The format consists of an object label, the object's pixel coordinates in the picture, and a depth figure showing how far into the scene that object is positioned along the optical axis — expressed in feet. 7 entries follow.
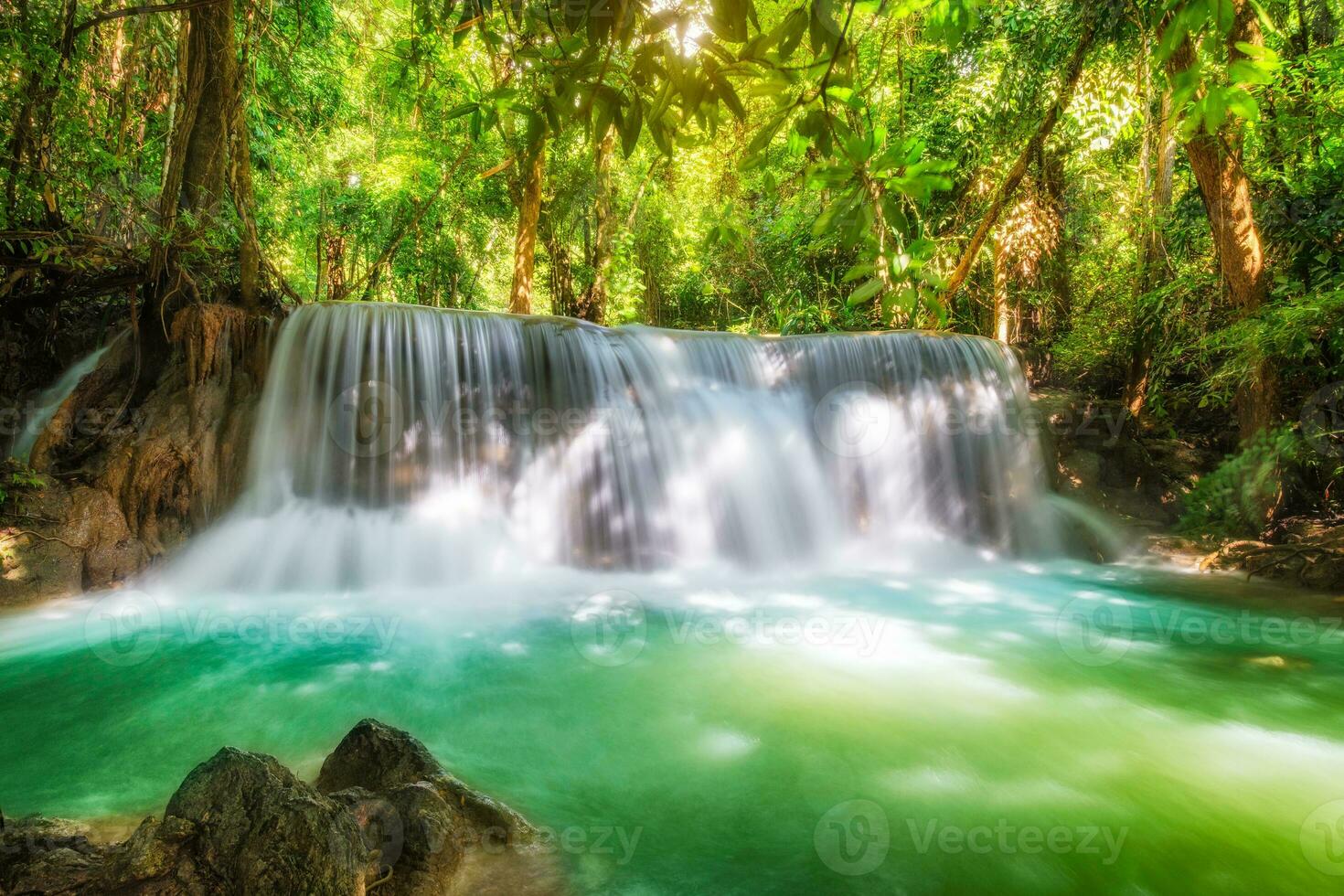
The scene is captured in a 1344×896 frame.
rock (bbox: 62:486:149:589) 15.15
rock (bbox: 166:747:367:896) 4.69
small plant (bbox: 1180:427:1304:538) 19.79
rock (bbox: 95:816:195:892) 4.55
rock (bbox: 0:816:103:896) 4.49
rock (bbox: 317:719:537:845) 6.25
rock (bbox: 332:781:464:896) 5.32
